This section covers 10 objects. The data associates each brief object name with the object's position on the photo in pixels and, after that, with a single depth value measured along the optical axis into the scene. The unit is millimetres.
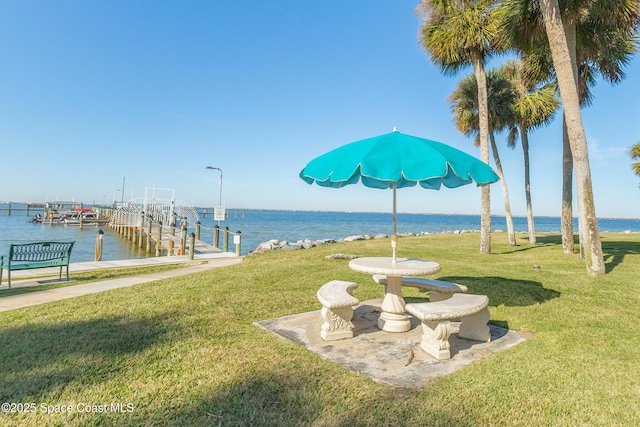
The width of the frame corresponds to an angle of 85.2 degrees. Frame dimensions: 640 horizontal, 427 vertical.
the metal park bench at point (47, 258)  7936
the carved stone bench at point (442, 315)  3521
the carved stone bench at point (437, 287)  4770
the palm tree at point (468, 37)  11984
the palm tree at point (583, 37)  8266
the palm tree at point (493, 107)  16312
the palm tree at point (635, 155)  23766
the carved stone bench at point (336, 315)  4004
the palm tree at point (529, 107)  15422
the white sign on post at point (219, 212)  17672
